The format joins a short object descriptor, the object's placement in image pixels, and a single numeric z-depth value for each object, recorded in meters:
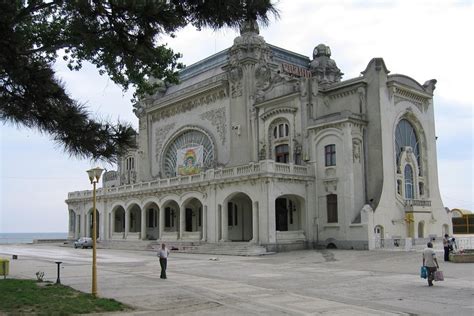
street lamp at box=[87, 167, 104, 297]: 15.82
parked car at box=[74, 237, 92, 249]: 53.38
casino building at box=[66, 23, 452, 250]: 40.44
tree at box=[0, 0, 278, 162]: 10.79
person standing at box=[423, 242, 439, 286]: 19.08
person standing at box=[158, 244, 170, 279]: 21.70
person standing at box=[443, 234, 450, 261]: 29.52
